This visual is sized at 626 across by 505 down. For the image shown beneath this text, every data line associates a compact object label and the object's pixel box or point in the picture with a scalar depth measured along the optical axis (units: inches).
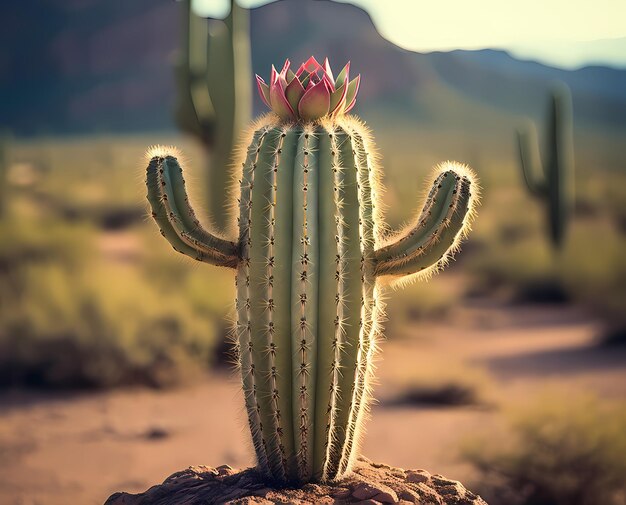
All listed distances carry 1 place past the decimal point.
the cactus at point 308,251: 160.9
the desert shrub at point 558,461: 263.7
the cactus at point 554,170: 648.4
